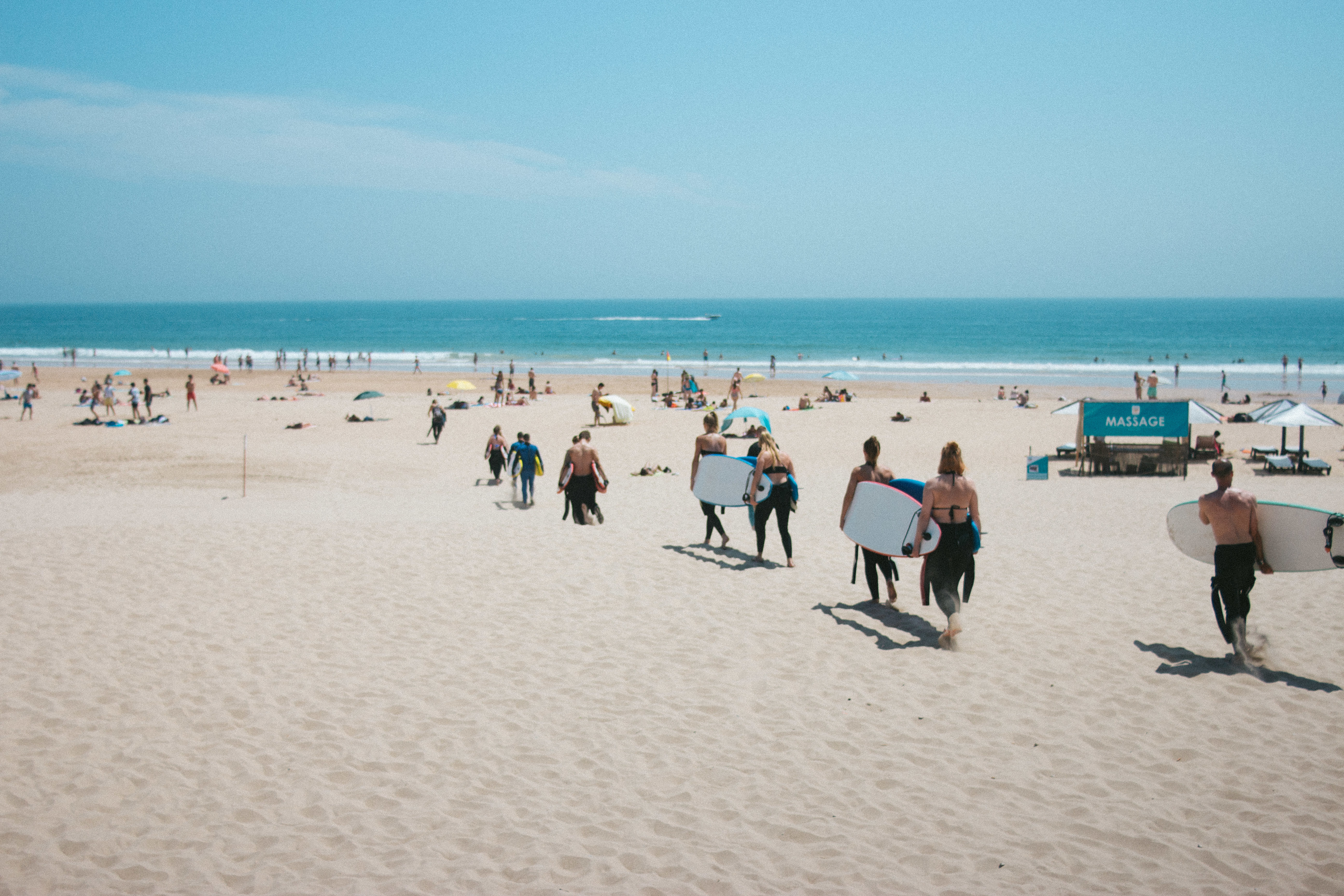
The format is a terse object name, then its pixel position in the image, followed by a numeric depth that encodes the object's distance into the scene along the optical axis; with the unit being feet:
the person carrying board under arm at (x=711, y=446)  31.55
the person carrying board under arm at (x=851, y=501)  24.09
